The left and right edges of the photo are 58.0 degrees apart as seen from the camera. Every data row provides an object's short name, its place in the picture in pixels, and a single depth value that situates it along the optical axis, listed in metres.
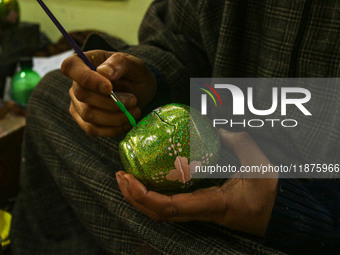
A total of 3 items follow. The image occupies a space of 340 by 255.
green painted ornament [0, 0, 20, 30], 1.04
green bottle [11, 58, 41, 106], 1.00
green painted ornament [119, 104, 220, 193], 0.38
